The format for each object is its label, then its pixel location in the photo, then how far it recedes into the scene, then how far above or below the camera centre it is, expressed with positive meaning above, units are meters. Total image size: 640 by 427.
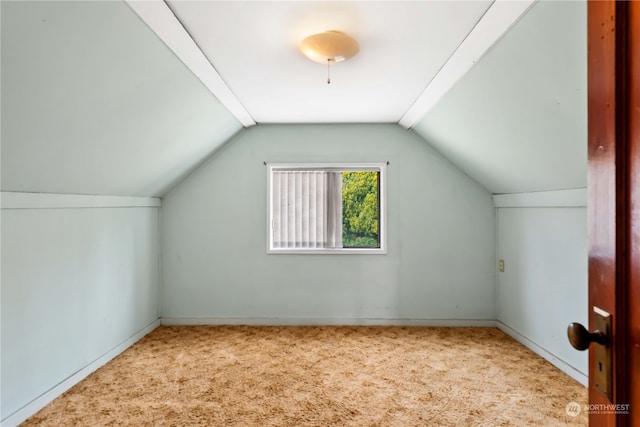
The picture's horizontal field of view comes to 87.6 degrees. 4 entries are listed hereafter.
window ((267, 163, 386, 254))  3.63 +0.06
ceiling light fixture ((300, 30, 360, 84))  1.73 +0.92
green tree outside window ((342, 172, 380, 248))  3.69 +0.09
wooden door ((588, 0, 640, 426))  0.59 +0.04
